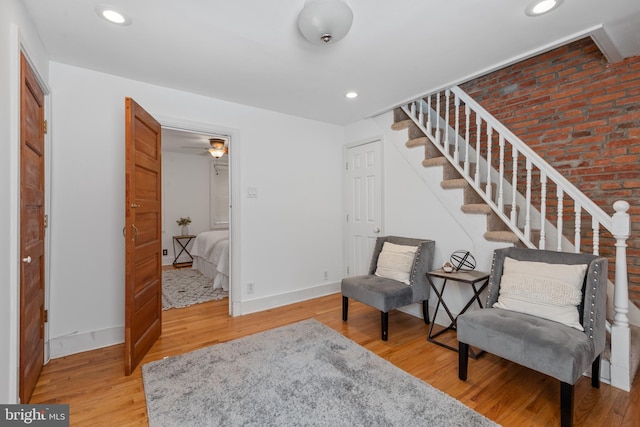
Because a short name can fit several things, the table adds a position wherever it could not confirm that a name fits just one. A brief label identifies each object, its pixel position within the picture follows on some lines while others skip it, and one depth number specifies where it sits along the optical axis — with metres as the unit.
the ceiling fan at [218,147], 4.88
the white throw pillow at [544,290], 1.82
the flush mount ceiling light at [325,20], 1.63
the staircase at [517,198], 1.91
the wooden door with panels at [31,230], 1.68
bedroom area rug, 3.76
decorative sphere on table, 2.75
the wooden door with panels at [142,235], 2.20
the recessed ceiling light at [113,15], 1.75
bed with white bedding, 4.11
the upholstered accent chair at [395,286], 2.68
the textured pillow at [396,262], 2.94
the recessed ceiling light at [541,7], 1.69
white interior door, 3.77
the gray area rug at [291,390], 1.65
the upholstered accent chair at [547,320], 1.58
